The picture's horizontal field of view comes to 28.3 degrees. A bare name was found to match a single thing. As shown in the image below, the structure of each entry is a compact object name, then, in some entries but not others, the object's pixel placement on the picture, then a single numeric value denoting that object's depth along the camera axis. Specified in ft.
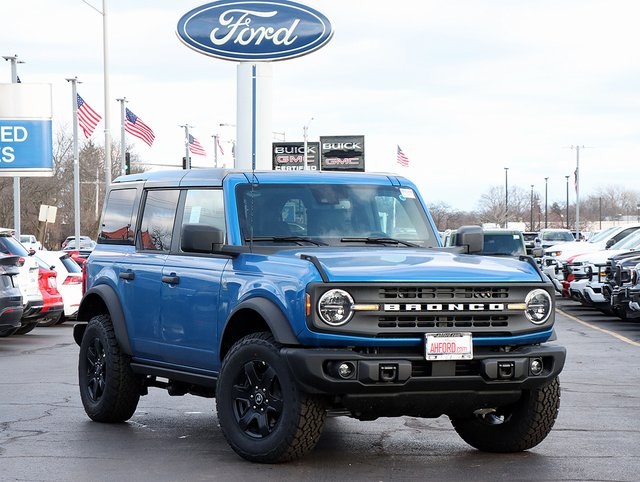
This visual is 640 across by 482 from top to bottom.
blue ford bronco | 26.16
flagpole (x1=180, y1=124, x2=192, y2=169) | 204.89
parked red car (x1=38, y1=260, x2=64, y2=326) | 69.46
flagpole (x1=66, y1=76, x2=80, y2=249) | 160.86
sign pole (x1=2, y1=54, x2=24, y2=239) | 124.32
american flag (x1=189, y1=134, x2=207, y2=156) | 209.65
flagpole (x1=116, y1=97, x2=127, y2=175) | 177.27
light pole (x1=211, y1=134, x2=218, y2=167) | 244.83
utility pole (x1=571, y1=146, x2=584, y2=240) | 291.99
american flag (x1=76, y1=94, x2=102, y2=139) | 161.07
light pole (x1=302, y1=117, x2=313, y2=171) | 266.94
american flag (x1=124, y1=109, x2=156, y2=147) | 172.55
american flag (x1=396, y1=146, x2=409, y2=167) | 224.12
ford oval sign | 100.78
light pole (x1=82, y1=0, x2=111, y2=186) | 143.13
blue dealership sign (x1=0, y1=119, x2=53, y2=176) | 125.59
